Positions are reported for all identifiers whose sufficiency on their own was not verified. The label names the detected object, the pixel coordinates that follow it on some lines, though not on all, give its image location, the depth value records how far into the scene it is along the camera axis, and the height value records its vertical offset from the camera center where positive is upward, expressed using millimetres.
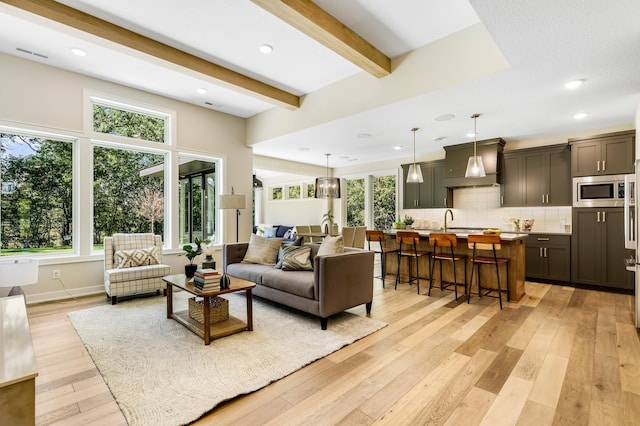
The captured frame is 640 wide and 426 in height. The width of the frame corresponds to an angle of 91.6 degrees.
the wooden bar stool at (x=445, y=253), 4293 -601
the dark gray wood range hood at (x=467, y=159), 5707 +939
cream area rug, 1972 -1173
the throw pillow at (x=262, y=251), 4414 -553
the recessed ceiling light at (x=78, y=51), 3711 +1959
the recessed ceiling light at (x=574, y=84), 3354 +1391
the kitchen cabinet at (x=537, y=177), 5242 +593
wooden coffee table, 2770 -1073
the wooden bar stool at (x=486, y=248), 3896 -487
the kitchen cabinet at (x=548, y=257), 5023 -776
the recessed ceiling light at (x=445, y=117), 4434 +1369
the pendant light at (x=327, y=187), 6898 +553
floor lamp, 5395 +184
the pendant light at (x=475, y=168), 4250 +591
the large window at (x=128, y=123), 4680 +1434
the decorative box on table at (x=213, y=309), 3117 -991
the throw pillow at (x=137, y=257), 4310 -623
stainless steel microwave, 4602 +298
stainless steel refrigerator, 3139 -158
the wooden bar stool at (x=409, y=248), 4680 -611
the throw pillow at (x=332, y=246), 3600 -399
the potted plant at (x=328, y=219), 8347 -195
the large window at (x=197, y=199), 5641 +268
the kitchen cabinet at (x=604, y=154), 4551 +854
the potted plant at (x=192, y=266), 3387 -598
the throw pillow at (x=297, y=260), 3848 -594
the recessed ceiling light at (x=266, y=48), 3593 +1924
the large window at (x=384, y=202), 8133 +267
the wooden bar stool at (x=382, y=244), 5215 -573
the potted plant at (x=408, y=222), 6211 -211
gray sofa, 3127 -793
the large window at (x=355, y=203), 8875 +263
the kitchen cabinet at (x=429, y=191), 6672 +459
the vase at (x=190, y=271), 3486 -650
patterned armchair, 4047 -742
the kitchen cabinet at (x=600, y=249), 4574 -591
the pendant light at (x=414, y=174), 4867 +585
